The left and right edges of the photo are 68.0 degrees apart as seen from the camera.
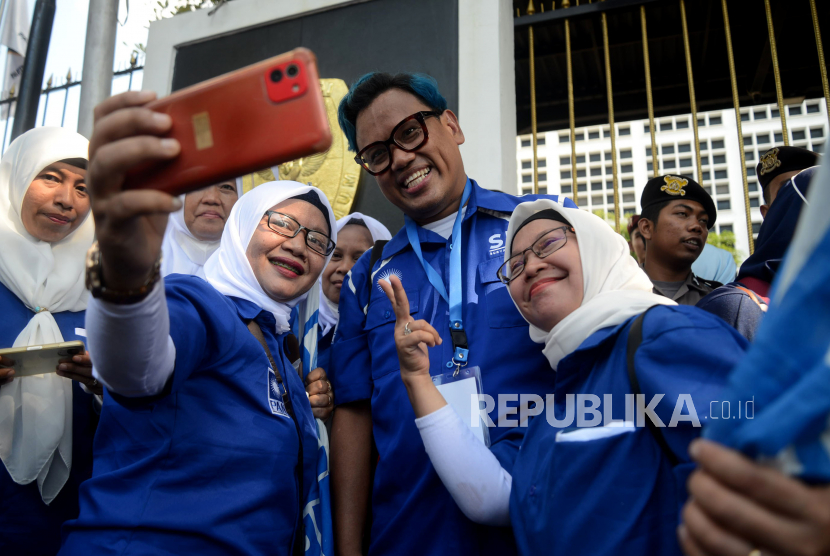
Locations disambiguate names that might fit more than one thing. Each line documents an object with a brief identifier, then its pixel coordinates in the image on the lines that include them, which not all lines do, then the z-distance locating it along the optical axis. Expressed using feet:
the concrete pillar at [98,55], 11.57
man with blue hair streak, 6.23
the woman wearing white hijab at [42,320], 6.59
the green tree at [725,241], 127.95
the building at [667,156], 201.46
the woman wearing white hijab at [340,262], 10.32
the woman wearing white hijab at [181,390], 3.32
